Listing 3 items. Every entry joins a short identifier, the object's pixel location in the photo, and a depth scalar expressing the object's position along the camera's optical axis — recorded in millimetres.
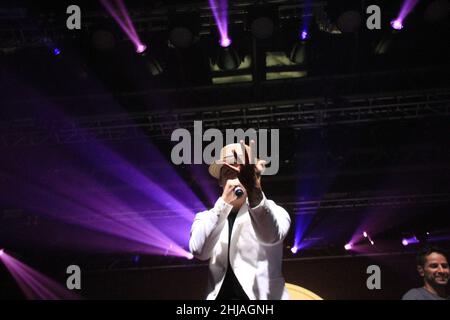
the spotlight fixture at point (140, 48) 4168
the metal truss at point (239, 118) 4762
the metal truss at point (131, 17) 3895
